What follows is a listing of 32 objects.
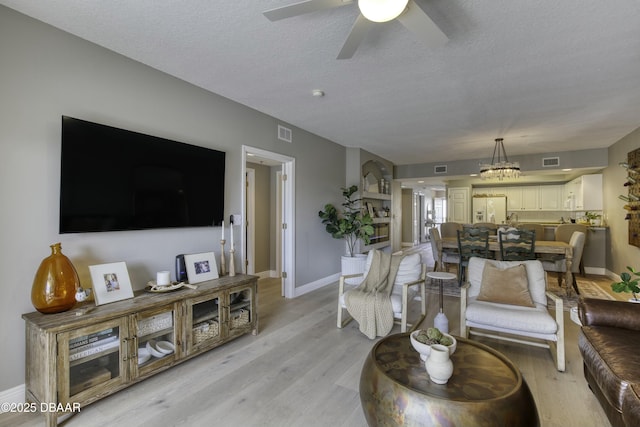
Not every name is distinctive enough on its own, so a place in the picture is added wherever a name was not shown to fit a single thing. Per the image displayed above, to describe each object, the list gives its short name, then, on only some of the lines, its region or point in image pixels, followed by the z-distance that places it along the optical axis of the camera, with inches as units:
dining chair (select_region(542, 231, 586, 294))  178.5
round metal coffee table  53.6
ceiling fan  60.3
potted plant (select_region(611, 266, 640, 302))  87.5
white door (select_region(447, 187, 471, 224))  352.2
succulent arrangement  68.4
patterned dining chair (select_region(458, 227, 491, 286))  181.8
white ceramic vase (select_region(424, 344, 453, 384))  60.9
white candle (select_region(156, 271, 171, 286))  102.3
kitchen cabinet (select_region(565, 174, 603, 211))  242.1
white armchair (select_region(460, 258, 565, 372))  97.7
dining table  174.3
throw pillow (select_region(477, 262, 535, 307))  110.7
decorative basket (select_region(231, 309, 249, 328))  117.3
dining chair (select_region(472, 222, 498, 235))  261.3
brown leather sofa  57.7
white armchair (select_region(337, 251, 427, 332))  130.9
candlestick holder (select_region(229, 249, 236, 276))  124.3
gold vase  76.6
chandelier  204.4
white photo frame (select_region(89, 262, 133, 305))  87.1
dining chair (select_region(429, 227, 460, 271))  207.9
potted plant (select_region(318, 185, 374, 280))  200.5
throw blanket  120.2
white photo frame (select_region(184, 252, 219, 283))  112.6
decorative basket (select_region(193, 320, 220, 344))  103.5
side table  114.3
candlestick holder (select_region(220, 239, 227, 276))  126.9
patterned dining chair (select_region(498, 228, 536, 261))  172.4
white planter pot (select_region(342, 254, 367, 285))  199.9
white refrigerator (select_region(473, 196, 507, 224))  343.0
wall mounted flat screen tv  87.1
